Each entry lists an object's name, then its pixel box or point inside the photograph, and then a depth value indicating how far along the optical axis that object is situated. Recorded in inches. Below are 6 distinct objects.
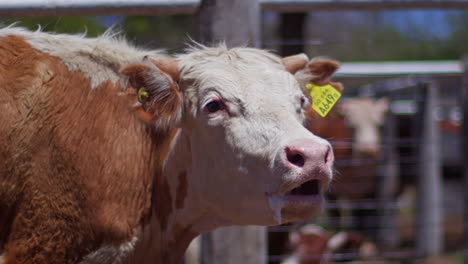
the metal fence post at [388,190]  642.2
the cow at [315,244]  407.8
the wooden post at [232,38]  257.0
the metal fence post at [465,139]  373.1
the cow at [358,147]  615.8
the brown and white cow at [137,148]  211.5
